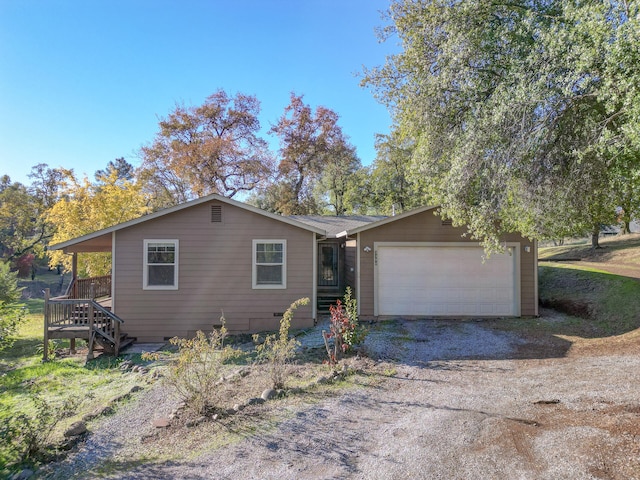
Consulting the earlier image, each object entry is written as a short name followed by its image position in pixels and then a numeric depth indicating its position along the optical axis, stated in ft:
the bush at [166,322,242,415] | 14.90
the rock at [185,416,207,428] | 14.24
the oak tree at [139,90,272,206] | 80.28
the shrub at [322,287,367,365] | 22.00
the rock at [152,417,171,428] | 14.39
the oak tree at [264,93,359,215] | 88.58
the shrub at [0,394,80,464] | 12.50
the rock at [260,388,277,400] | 16.49
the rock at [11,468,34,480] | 11.52
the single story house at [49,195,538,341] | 31.48
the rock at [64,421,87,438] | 14.09
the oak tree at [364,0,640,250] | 18.78
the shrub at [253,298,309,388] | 17.47
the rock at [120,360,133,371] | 25.21
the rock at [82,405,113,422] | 16.12
